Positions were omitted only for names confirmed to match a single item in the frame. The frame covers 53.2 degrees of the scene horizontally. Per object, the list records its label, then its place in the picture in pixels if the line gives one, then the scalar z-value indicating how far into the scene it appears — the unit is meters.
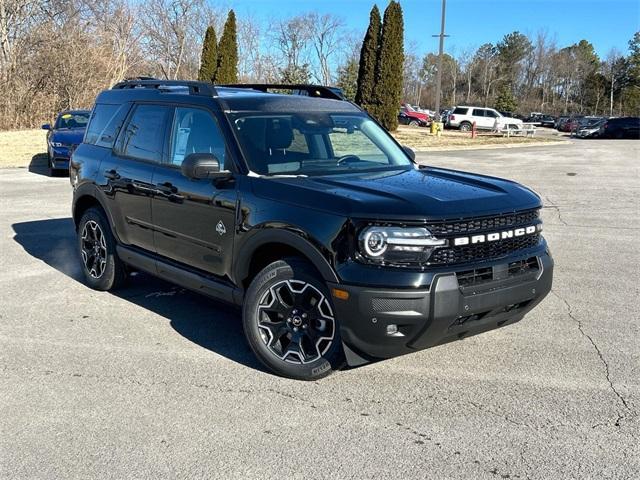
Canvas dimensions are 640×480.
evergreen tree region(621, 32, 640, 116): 80.62
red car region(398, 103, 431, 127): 53.53
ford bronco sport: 3.65
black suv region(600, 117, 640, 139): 42.91
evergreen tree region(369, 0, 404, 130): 30.45
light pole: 36.17
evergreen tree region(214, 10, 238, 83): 33.59
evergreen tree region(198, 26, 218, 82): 34.06
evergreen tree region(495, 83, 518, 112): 72.56
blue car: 15.21
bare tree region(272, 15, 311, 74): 65.50
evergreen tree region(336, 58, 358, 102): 43.11
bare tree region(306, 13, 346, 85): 71.44
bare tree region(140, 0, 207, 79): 51.62
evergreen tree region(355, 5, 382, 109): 30.81
